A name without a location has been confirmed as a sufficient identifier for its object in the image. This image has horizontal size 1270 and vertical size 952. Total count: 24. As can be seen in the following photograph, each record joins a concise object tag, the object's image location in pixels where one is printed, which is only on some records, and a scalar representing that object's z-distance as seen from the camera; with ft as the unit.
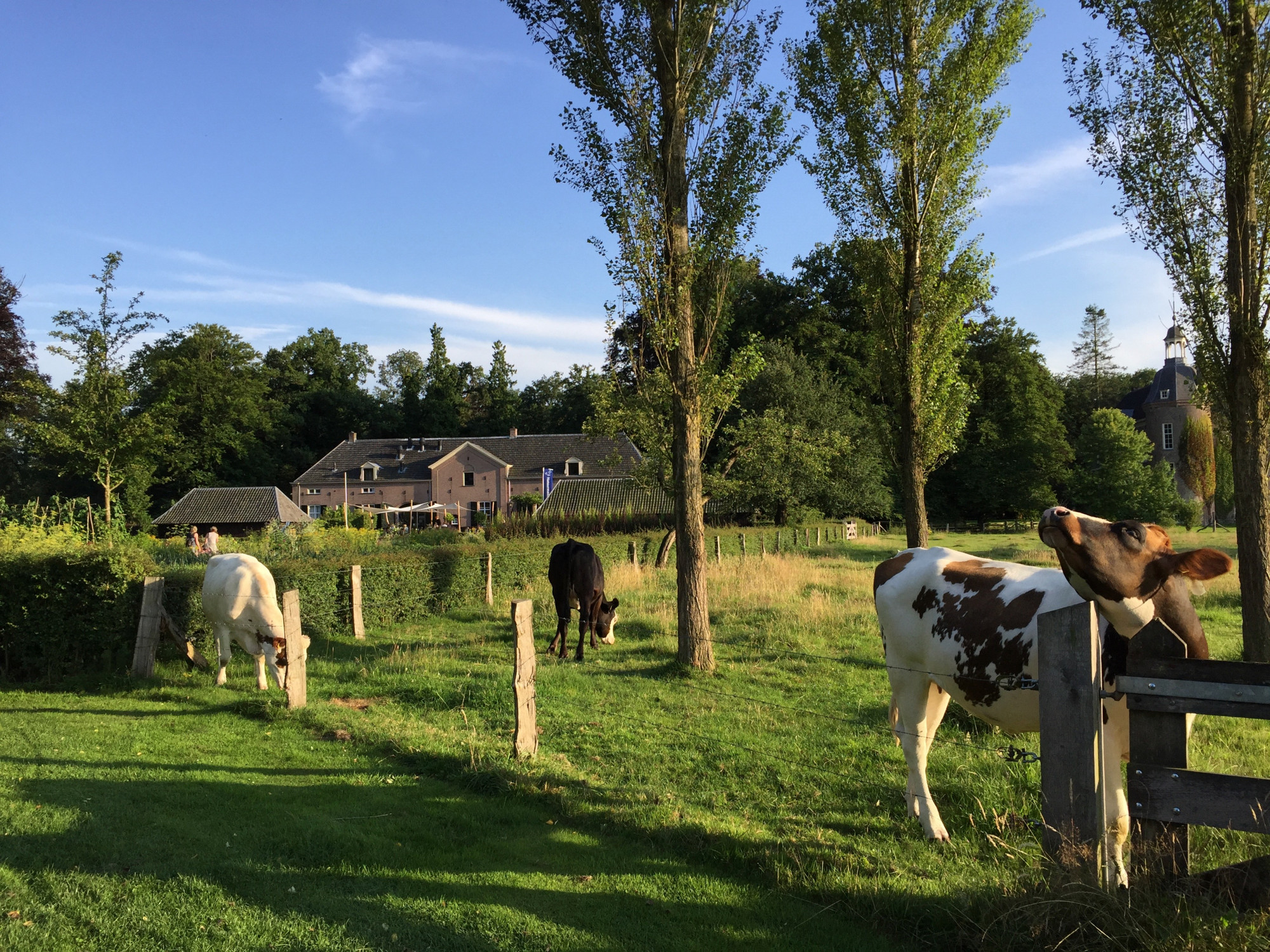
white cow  32.86
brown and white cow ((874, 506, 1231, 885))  12.24
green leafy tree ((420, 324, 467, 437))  258.78
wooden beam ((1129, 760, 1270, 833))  9.70
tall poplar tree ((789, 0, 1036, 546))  39.04
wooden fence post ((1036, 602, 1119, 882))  10.74
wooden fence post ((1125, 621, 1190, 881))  10.34
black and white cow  41.52
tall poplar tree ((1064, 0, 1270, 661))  30.83
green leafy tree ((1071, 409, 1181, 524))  152.97
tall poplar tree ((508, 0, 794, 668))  35.58
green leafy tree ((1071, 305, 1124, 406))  250.16
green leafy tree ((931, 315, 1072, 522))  162.91
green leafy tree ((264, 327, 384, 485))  243.19
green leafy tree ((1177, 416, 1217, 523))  181.37
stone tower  191.52
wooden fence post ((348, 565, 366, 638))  45.19
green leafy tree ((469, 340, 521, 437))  272.31
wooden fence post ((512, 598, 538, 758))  21.93
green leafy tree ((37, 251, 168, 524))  57.82
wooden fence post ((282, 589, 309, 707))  28.63
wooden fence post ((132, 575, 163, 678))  34.19
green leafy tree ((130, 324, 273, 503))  215.92
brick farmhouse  205.57
